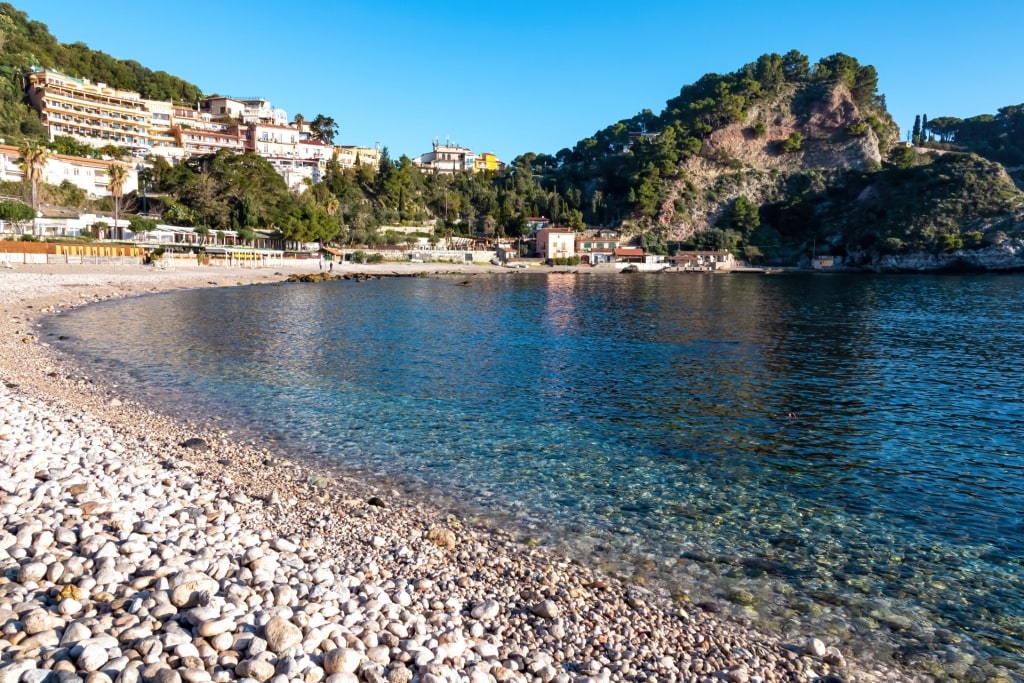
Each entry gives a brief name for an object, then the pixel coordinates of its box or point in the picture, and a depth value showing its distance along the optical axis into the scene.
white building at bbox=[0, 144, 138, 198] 81.62
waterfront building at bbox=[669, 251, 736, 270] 127.75
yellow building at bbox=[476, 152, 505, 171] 176.45
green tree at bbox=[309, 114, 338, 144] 160.50
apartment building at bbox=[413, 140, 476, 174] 170.88
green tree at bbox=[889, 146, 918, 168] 147.38
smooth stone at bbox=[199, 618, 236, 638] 5.12
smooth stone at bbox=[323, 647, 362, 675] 4.86
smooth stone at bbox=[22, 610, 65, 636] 4.98
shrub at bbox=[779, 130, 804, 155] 160.12
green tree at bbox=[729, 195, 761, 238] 141.88
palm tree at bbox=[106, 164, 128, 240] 80.31
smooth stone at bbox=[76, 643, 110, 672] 4.54
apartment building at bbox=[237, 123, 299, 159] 135.30
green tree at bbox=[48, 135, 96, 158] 95.31
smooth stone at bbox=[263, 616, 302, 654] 5.08
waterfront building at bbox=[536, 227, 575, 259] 125.56
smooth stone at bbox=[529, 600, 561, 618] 6.64
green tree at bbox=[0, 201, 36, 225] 64.00
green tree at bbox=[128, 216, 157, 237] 75.50
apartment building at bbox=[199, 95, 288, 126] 146.12
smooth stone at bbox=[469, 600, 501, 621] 6.45
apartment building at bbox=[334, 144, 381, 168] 148.70
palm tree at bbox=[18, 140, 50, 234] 70.06
